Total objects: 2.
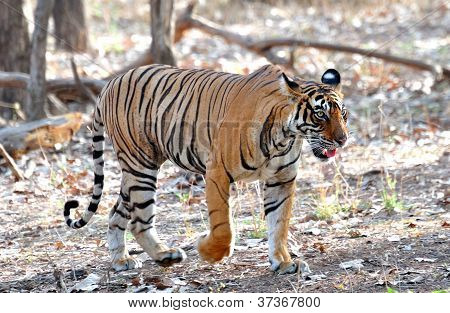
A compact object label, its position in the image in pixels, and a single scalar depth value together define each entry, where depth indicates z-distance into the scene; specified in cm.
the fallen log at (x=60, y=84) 1975
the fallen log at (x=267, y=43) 2227
